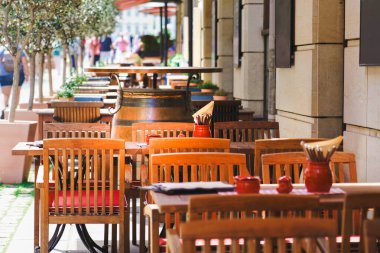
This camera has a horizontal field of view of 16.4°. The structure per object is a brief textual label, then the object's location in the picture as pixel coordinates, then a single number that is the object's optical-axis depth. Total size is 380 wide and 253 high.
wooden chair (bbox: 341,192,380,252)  5.87
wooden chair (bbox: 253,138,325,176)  9.43
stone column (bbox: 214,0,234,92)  24.48
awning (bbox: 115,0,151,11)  41.22
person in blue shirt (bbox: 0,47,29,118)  27.09
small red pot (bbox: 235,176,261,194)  7.36
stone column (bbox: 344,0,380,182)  10.75
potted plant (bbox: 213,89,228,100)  19.56
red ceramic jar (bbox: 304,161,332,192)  7.38
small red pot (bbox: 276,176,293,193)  7.42
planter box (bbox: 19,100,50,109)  24.38
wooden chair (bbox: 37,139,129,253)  9.13
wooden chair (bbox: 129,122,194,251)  11.64
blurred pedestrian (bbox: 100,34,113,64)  52.88
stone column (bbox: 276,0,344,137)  12.74
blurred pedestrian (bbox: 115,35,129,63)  61.40
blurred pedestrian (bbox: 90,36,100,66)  53.35
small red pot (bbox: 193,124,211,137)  10.75
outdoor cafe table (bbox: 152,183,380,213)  6.70
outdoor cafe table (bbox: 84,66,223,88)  13.08
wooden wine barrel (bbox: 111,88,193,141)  13.13
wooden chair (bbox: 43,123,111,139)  11.82
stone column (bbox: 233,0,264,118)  19.58
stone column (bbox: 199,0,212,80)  28.85
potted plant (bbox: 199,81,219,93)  22.63
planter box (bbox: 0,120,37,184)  16.48
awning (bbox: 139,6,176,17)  48.53
